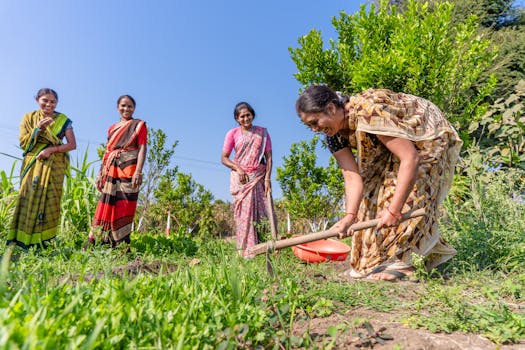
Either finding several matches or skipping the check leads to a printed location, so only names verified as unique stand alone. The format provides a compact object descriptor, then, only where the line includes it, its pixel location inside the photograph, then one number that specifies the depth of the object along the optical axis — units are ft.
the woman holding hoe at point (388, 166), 8.06
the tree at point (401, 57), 19.12
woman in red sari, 15.05
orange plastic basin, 11.65
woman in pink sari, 15.20
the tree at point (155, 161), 30.96
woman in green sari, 14.89
